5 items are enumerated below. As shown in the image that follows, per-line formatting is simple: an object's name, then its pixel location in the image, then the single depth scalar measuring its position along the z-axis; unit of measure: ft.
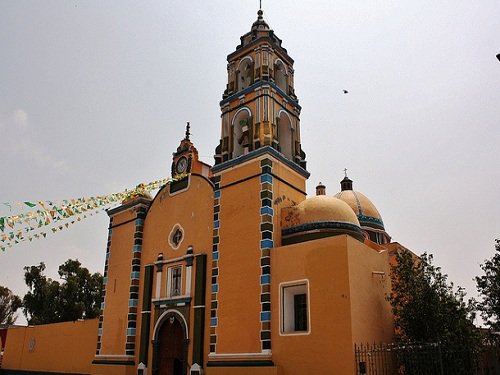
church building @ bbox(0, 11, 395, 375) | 43.04
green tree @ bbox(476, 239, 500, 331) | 47.19
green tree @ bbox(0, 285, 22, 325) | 131.13
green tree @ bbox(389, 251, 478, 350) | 43.55
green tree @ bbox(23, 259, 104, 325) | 105.91
